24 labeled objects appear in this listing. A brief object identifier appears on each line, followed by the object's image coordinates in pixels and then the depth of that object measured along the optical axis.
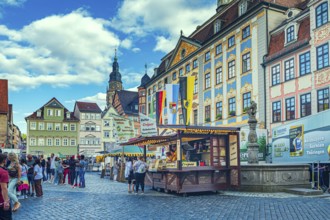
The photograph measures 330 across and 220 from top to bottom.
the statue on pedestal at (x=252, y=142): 19.61
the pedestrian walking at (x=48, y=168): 27.73
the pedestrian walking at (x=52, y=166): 26.59
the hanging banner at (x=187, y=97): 23.08
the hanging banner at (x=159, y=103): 25.62
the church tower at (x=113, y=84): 110.69
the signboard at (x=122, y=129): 27.67
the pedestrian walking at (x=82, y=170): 21.94
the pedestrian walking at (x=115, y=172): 30.39
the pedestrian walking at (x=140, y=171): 17.89
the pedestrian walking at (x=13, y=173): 9.44
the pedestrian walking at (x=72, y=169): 24.03
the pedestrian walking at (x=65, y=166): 26.31
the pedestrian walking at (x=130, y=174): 19.09
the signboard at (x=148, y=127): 21.31
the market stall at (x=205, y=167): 16.89
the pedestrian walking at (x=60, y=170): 25.25
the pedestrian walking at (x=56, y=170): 25.43
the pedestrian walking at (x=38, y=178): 16.91
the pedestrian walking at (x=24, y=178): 15.30
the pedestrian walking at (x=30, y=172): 17.97
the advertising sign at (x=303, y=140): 16.98
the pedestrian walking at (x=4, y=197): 6.59
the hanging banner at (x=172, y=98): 24.01
